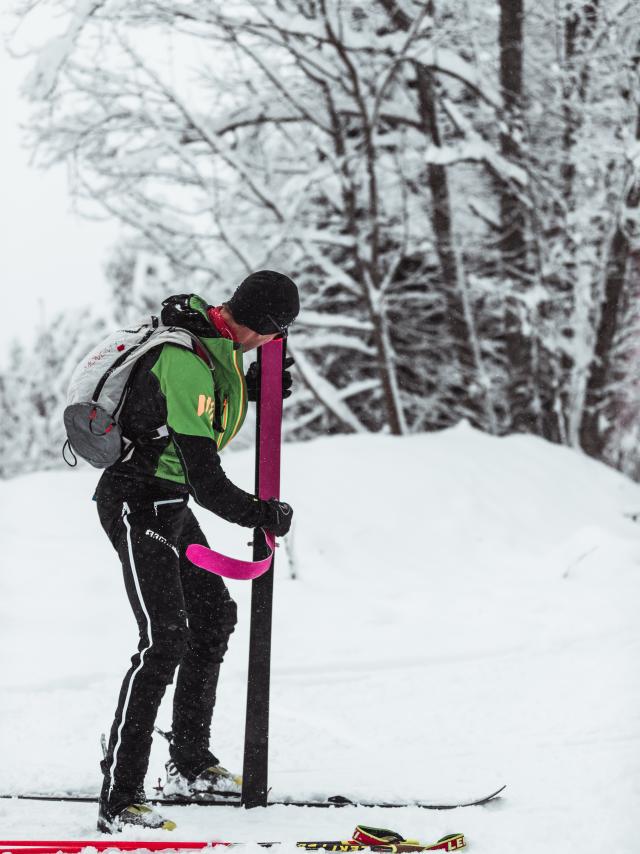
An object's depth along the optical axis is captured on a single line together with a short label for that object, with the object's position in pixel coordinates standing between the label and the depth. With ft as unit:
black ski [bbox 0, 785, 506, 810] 17.85
